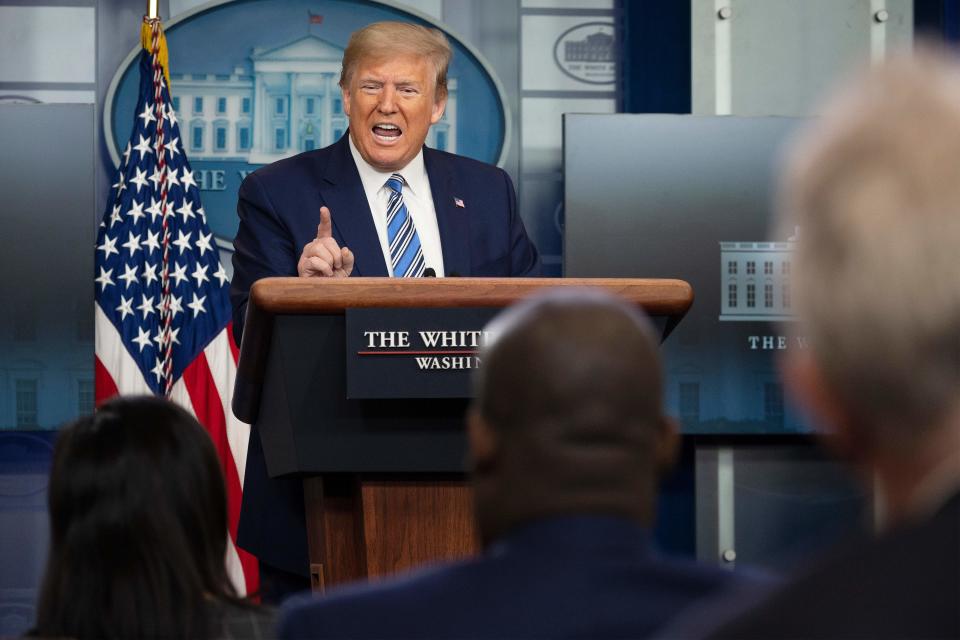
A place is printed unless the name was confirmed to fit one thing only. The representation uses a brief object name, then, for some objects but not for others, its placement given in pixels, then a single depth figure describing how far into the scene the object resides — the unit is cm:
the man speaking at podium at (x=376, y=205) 475
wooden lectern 377
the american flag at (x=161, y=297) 861
